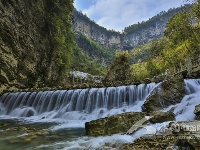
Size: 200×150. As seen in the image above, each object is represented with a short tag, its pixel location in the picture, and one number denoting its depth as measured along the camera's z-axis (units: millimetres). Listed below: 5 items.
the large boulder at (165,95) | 8493
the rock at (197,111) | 5945
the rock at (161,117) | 5715
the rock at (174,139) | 3292
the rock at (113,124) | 5839
